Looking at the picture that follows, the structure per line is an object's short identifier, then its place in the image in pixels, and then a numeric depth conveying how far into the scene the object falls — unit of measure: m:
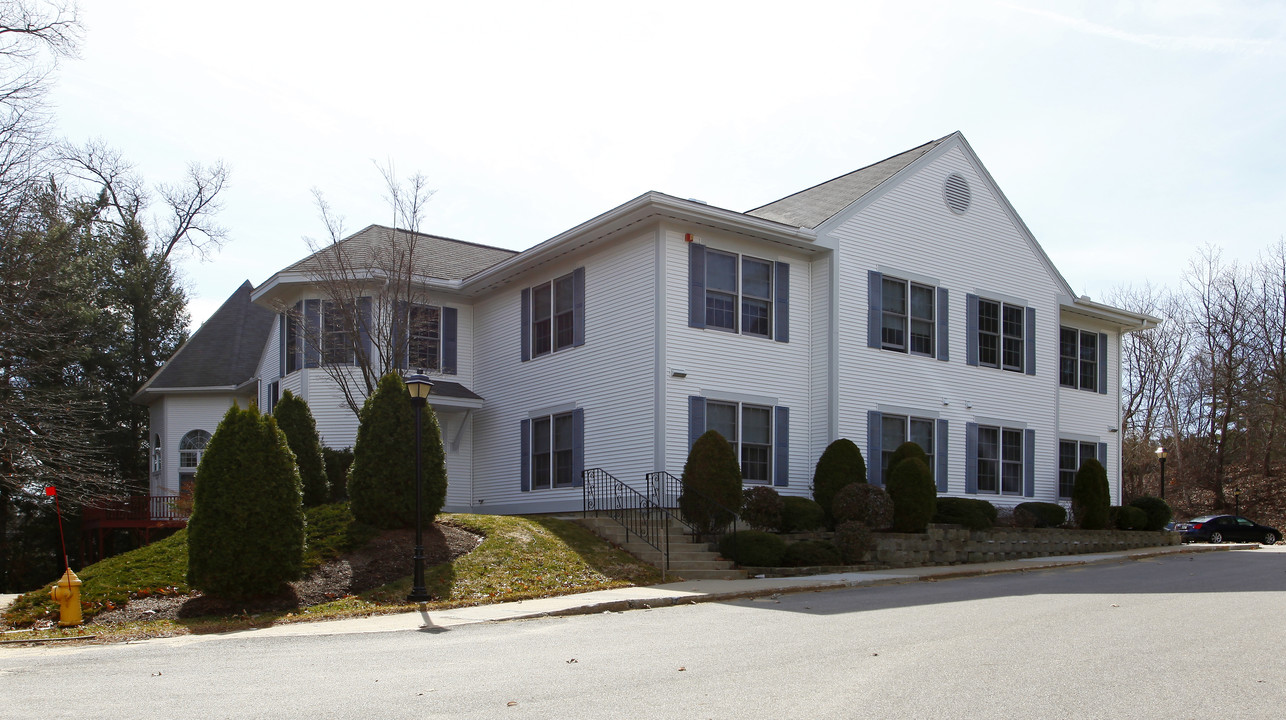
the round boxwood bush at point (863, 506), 19.30
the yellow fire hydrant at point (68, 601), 13.34
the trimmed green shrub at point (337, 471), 22.08
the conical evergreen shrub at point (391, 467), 16.95
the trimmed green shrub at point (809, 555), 17.67
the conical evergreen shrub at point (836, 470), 20.19
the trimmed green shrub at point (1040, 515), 23.98
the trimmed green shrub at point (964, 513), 21.94
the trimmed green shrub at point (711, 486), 18.12
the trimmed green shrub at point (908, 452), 21.47
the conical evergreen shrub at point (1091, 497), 25.75
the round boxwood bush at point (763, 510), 18.41
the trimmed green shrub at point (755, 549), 17.11
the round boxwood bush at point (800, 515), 18.84
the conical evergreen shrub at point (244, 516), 13.79
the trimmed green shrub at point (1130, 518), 26.77
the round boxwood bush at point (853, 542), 18.58
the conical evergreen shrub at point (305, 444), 20.17
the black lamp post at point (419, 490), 13.87
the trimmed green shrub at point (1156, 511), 27.78
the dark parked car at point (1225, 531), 33.86
